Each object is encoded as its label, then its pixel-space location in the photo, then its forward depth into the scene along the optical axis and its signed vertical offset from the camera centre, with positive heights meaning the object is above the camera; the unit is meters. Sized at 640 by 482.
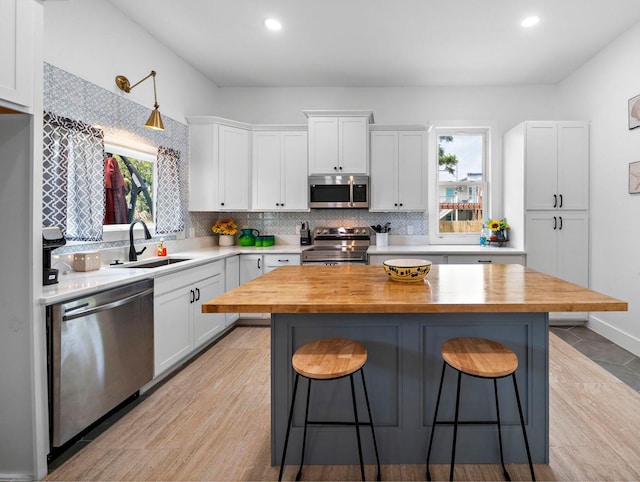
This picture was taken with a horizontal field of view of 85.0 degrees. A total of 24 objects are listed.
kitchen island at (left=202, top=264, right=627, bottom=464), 1.77 -0.76
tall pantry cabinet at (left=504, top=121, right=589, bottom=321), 4.01 +0.40
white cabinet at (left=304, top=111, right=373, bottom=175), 4.29 +1.16
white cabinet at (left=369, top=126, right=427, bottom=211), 4.36 +0.83
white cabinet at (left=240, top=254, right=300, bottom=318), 4.12 -0.32
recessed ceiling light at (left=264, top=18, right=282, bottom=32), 3.18 +1.96
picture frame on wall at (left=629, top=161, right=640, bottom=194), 3.26 +0.55
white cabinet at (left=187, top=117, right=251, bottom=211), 4.13 +0.87
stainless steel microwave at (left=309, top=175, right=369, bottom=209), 4.39 +0.56
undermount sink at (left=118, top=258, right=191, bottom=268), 2.96 -0.24
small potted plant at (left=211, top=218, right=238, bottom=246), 4.54 +0.06
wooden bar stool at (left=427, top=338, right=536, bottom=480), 1.42 -0.53
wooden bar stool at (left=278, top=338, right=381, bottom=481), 1.39 -0.53
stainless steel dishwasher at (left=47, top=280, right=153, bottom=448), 1.82 -0.70
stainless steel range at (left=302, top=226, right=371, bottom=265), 4.41 -0.06
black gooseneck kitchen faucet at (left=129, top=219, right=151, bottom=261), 3.03 -0.08
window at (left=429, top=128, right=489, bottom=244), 4.68 +0.67
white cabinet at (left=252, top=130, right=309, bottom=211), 4.46 +0.84
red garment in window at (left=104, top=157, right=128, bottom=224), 2.91 +0.36
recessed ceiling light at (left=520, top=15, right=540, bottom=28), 3.12 +1.94
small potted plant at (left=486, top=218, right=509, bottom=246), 4.33 +0.05
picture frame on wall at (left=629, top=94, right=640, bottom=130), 3.26 +1.16
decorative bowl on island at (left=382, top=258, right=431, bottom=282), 1.89 -0.19
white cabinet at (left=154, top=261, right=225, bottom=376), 2.67 -0.65
